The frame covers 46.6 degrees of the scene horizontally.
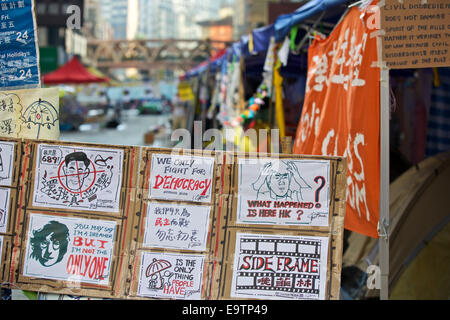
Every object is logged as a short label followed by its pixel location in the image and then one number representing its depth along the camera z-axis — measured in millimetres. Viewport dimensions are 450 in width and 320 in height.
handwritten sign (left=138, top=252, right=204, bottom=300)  3654
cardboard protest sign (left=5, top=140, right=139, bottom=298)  3713
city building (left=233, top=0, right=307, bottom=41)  13695
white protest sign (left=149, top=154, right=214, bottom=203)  3727
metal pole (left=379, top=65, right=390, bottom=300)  3818
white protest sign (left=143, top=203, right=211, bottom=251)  3697
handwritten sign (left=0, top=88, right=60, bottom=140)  4156
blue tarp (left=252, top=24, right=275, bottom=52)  6840
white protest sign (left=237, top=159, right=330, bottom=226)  3670
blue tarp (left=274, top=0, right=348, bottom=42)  4898
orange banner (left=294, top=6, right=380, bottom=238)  3988
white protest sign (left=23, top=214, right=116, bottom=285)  3717
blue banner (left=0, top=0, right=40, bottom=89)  4223
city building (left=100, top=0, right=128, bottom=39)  49328
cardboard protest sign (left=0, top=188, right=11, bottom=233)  3785
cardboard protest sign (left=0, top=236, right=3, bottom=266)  3773
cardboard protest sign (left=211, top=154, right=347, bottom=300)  3605
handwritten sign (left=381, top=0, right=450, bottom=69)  3846
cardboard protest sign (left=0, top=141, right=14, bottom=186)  3820
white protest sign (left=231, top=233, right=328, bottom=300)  3600
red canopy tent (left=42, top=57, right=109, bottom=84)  17547
